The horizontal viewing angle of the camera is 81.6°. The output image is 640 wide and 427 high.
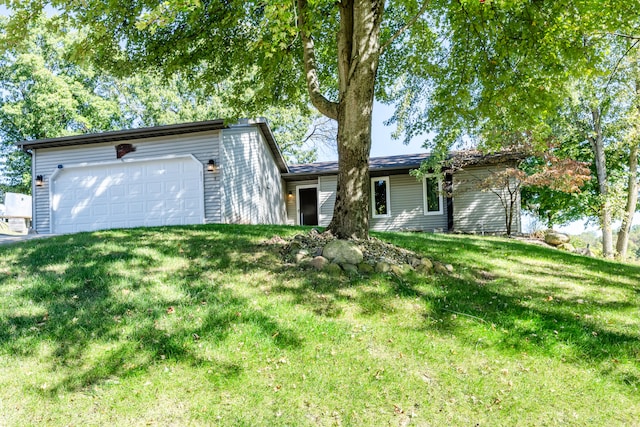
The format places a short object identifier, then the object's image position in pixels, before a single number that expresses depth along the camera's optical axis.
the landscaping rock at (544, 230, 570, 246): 11.09
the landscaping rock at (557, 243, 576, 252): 10.79
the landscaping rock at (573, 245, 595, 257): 10.64
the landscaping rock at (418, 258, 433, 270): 5.17
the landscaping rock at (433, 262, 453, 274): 5.26
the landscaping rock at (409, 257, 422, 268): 5.27
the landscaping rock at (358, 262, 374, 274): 4.84
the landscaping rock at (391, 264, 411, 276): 4.86
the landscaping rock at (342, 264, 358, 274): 4.78
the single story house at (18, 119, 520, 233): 11.19
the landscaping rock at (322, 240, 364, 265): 4.98
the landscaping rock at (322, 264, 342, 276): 4.75
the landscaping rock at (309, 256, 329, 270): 4.89
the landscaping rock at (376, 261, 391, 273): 4.85
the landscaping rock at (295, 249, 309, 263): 5.14
